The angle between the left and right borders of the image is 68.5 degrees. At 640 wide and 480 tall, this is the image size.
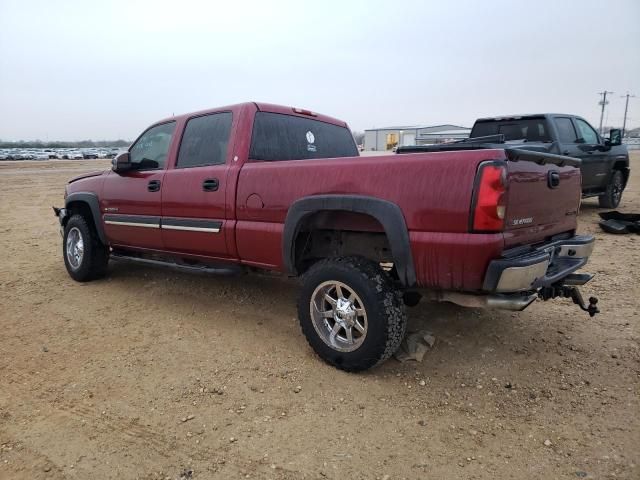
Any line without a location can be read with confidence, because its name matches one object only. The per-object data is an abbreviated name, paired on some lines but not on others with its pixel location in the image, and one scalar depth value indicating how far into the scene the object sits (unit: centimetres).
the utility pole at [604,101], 7188
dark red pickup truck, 265
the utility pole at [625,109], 8554
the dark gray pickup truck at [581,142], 789
